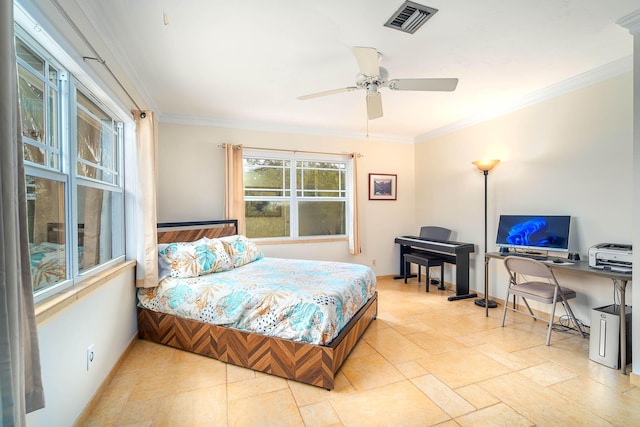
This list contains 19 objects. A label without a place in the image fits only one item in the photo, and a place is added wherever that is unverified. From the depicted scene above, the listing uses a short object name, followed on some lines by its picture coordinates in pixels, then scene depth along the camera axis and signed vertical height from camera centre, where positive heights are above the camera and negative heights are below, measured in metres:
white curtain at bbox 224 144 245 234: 4.10 +0.34
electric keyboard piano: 4.10 -0.67
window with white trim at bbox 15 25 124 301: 1.46 +0.23
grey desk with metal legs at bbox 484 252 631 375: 2.19 -0.61
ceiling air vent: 1.88 +1.29
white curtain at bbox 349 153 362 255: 4.80 -0.09
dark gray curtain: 0.87 -0.11
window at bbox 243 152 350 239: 4.46 +0.23
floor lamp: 3.68 +0.35
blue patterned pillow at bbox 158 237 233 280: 2.80 -0.49
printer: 2.30 -0.38
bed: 2.11 -0.94
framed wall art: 5.09 +0.41
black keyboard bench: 4.30 -0.76
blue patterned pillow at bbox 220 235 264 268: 3.26 -0.47
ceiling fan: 2.05 +1.04
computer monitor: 3.02 -0.24
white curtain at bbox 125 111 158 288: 2.70 +0.05
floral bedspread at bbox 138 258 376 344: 2.16 -0.73
